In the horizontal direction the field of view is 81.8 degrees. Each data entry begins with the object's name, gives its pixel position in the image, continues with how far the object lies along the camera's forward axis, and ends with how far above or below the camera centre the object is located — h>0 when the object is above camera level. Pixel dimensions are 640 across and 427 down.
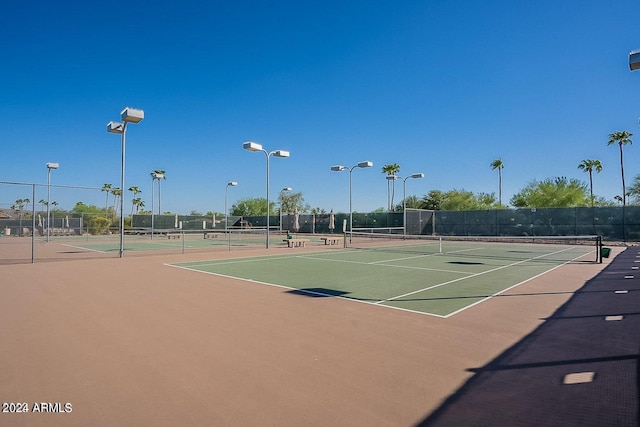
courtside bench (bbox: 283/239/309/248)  21.84 -1.33
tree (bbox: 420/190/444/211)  63.16 +3.41
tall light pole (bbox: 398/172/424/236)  29.09 +3.48
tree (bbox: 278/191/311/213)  80.19 +4.23
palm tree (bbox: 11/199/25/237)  18.86 +0.74
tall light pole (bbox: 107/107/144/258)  13.63 +3.78
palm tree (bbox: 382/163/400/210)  64.75 +9.09
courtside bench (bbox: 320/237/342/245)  24.06 -1.43
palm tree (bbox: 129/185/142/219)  64.40 +5.51
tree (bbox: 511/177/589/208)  47.25 +3.27
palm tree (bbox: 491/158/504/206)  71.44 +10.55
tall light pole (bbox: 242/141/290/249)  18.17 +3.63
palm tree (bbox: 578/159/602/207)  61.38 +8.88
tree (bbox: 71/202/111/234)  30.96 -0.15
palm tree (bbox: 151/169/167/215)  29.60 +3.65
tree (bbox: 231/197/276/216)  69.31 +2.55
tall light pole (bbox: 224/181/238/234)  32.16 +3.22
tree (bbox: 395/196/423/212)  66.81 +3.03
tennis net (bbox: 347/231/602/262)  17.61 -1.71
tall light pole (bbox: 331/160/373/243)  23.01 +3.43
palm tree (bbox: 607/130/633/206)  51.38 +11.32
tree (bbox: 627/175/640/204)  40.28 +3.07
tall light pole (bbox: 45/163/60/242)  23.24 +3.53
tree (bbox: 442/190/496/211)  57.97 +2.92
